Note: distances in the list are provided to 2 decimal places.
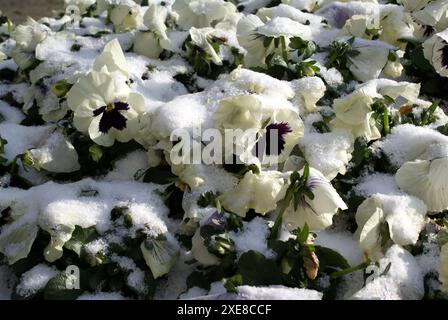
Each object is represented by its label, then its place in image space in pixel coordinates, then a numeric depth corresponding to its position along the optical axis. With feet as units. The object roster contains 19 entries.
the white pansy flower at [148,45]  1.60
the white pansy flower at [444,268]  1.04
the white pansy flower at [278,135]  1.21
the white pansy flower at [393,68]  1.52
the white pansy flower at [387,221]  1.10
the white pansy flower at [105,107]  1.27
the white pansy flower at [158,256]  1.12
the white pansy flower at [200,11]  1.66
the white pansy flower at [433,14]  1.48
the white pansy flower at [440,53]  1.40
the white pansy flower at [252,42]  1.48
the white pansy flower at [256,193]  1.11
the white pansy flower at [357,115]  1.24
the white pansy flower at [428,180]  1.16
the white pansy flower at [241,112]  1.18
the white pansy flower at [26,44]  1.61
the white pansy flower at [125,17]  1.72
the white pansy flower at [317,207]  1.05
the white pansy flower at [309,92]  1.35
